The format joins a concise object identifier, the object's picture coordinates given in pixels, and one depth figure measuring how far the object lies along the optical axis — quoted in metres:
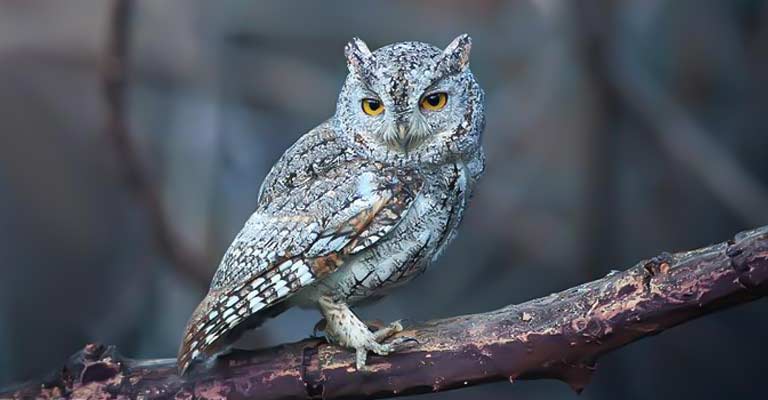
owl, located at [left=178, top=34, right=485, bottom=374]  3.88
